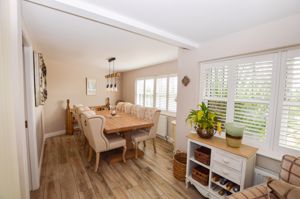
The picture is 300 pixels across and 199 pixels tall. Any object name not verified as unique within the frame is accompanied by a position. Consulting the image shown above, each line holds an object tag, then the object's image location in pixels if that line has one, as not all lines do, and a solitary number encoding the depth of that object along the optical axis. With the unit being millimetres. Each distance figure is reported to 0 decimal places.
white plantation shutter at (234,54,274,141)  1617
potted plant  1887
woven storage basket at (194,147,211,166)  1814
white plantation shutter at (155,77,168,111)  4086
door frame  1852
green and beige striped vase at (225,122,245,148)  1593
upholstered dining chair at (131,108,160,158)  2863
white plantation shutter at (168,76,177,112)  3785
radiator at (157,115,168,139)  3945
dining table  2527
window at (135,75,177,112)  3867
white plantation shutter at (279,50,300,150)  1412
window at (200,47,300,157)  1446
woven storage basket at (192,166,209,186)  1830
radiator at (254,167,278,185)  1543
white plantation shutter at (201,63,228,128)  2006
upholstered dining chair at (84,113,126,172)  2250
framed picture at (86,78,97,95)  4762
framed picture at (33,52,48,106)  2096
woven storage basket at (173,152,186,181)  2160
